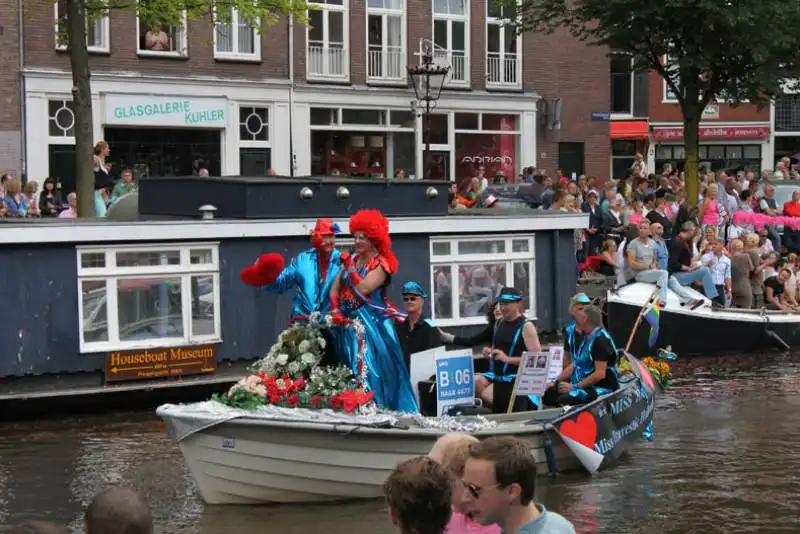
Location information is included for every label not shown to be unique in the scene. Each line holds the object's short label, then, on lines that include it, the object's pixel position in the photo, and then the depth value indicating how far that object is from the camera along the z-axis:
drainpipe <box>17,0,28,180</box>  28.12
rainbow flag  17.73
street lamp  27.11
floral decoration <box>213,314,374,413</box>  11.59
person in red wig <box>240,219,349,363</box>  12.24
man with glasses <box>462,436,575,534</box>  5.39
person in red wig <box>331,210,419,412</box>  11.90
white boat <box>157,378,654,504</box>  11.22
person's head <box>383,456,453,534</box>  5.11
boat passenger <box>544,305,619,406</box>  12.99
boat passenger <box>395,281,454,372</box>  13.12
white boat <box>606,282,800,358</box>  20.95
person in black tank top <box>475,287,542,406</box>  12.62
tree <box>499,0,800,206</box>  27.61
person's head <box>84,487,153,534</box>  4.71
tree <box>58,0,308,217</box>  19.44
